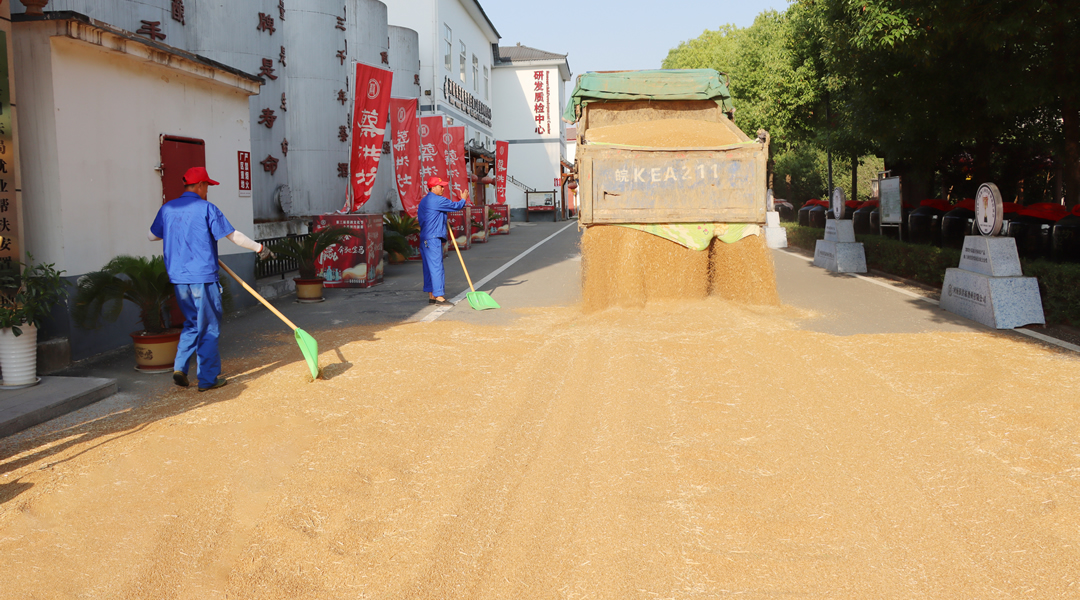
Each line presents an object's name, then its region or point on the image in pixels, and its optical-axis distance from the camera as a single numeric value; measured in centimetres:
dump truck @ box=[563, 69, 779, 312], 918
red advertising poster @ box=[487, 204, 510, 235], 3072
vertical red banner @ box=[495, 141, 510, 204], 3341
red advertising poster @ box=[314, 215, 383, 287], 1339
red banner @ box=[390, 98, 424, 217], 1861
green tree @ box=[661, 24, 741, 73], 4367
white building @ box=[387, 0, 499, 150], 3166
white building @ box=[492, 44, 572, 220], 4941
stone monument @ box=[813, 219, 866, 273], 1448
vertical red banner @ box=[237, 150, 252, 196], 1117
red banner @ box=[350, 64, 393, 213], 1433
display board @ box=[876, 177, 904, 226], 1464
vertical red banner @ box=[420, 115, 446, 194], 2100
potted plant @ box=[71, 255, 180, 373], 718
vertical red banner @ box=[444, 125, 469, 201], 2230
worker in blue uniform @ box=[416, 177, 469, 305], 1095
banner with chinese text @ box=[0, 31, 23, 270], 654
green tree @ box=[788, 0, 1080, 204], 935
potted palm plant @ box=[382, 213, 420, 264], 1708
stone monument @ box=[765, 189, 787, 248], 2175
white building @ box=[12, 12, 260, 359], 729
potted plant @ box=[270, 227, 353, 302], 1177
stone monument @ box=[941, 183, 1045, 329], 872
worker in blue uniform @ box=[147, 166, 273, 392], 645
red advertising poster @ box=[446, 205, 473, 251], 2234
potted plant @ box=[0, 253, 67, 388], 618
